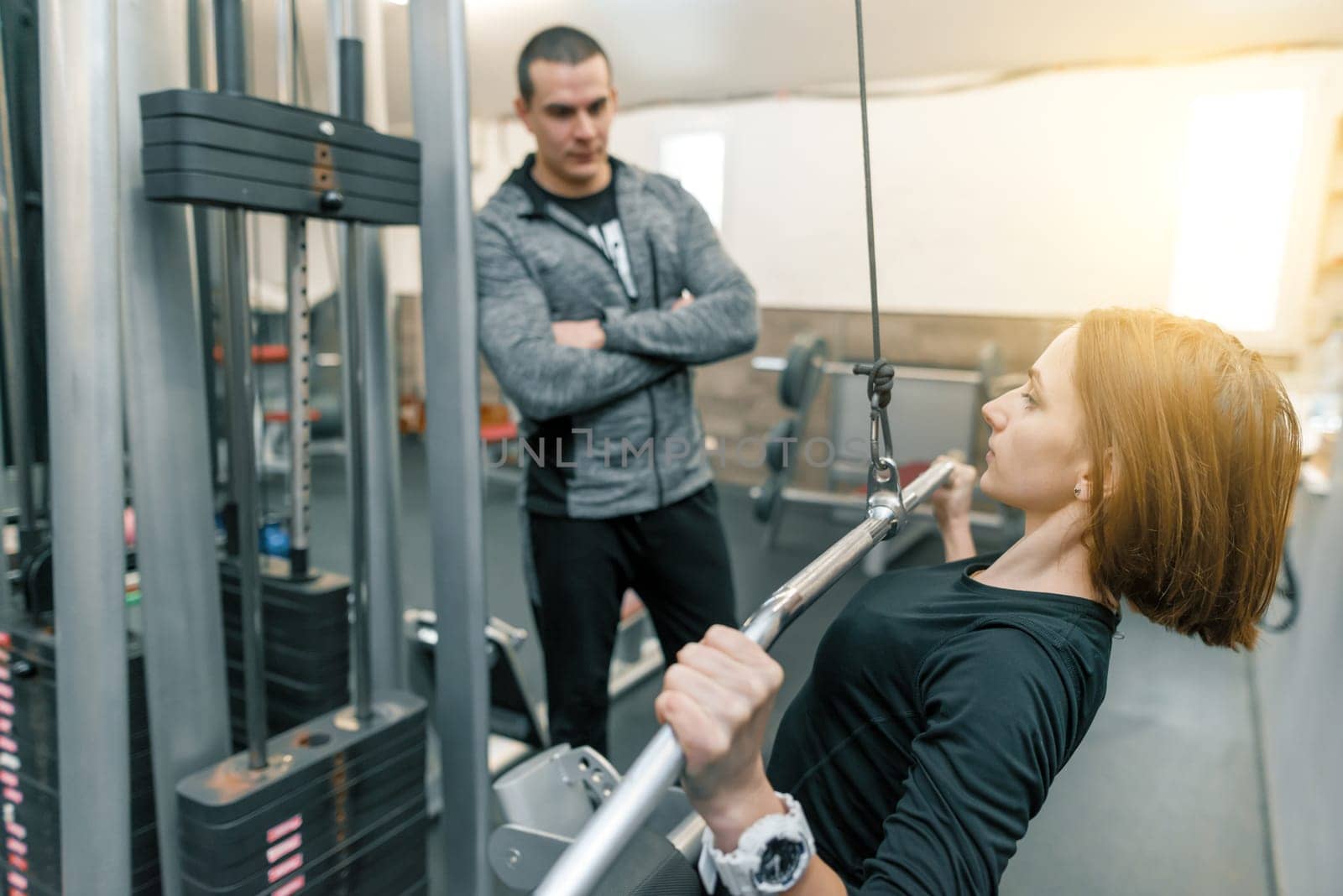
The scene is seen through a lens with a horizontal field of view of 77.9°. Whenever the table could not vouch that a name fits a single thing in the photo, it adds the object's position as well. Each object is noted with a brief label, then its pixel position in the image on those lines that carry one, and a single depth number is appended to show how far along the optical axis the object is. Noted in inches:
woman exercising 18.6
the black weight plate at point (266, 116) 31.7
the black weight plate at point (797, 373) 120.4
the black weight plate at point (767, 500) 118.8
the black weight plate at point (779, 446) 115.2
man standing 49.8
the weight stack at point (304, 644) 48.8
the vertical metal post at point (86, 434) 31.9
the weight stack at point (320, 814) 36.5
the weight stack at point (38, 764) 42.8
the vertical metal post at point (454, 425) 43.7
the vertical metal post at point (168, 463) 34.6
